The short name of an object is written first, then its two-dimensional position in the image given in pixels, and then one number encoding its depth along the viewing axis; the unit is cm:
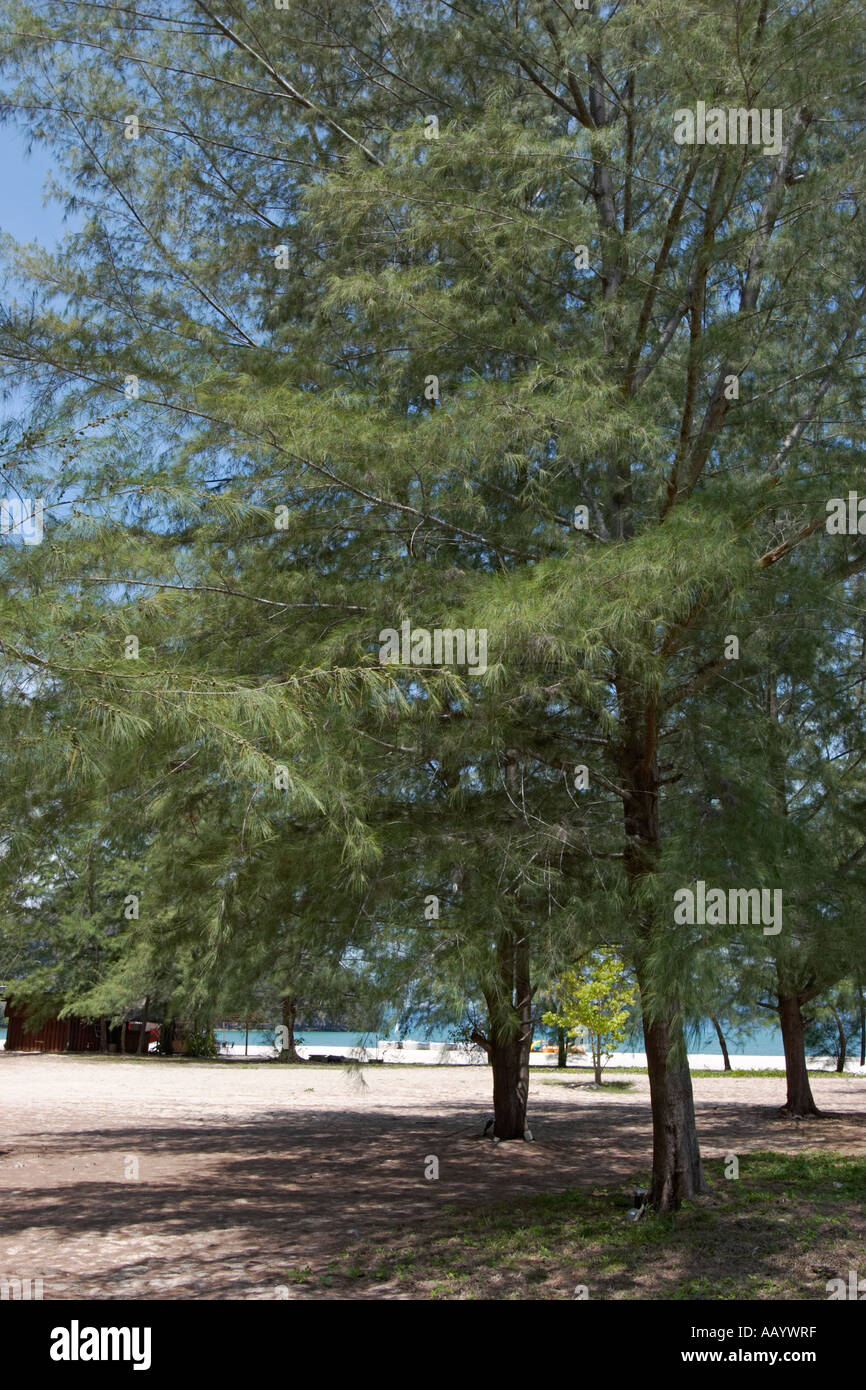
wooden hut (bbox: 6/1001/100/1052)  2628
